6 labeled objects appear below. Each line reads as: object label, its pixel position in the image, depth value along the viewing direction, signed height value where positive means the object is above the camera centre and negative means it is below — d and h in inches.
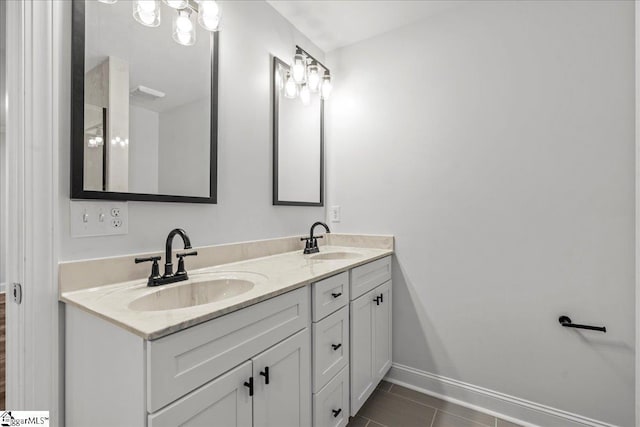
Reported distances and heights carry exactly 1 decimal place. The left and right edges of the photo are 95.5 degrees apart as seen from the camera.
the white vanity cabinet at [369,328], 57.9 -25.5
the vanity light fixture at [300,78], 69.9 +33.2
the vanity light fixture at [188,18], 43.7 +31.4
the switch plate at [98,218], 38.6 -0.9
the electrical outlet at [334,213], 87.0 -0.2
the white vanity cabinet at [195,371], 26.5 -17.2
